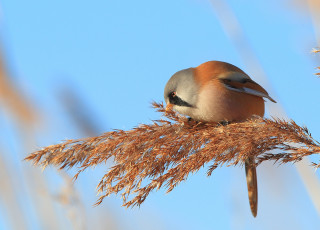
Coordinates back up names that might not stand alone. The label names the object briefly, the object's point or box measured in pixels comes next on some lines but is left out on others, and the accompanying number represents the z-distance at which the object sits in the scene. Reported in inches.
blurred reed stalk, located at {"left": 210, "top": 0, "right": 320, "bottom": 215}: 200.4
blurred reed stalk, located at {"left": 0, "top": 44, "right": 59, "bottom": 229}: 220.7
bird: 186.5
